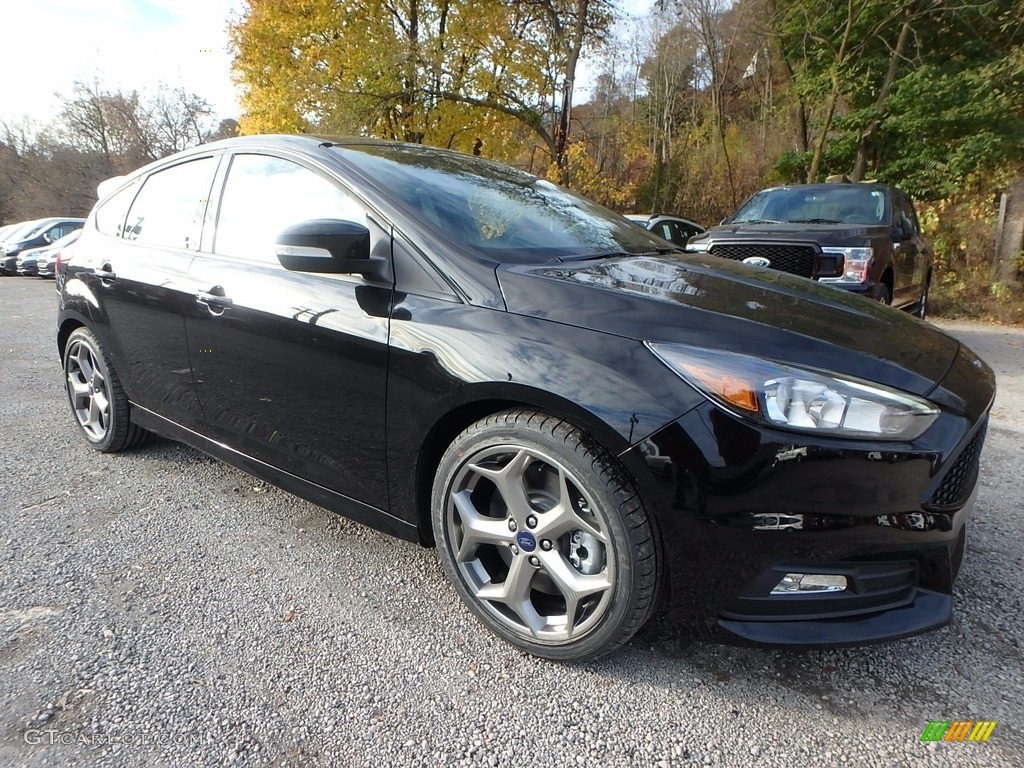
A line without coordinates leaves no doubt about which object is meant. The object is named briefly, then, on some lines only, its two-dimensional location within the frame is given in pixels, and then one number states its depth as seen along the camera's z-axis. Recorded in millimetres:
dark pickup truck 5148
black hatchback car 1614
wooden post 9539
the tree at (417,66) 12781
